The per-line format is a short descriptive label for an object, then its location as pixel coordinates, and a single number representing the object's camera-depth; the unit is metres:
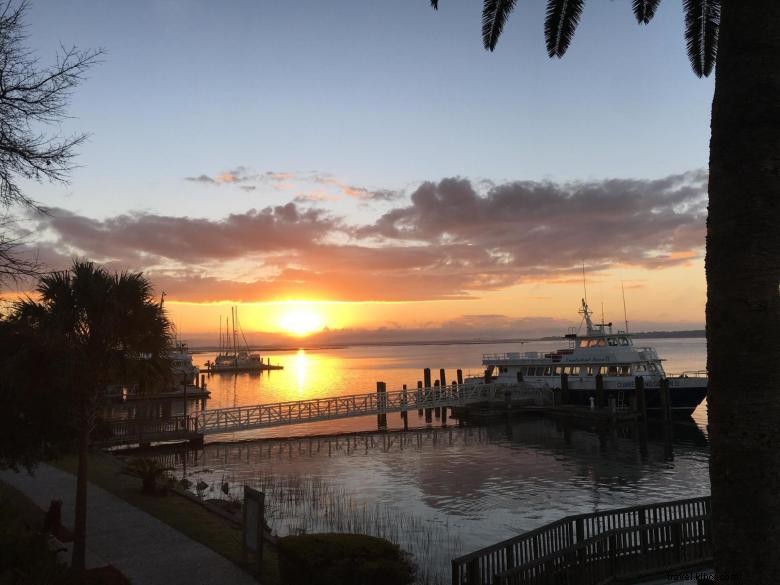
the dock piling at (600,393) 47.45
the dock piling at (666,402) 42.72
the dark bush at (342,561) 9.64
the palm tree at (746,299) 5.09
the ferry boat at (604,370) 48.03
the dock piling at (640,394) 45.33
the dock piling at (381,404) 46.40
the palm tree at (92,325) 11.91
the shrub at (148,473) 18.88
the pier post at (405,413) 46.92
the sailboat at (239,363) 141.12
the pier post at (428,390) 49.41
